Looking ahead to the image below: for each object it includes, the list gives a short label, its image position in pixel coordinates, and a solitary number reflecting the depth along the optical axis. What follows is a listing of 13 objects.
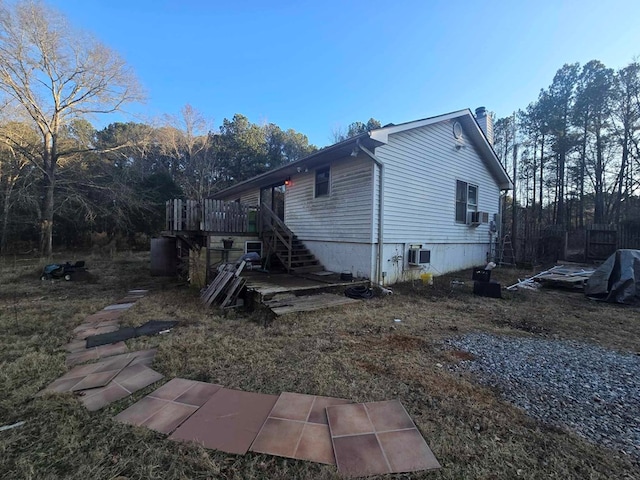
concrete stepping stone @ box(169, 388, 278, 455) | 1.83
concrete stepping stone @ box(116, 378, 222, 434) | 2.03
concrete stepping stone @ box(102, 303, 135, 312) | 5.69
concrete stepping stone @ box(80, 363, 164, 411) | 2.31
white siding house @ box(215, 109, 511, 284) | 7.31
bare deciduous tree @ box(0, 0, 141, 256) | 12.28
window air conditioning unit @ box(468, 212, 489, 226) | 10.21
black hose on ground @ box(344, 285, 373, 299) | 6.30
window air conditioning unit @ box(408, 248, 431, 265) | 8.08
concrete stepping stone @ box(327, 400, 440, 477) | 1.62
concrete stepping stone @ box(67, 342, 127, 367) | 3.23
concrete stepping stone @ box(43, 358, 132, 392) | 2.55
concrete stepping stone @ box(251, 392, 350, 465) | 1.73
